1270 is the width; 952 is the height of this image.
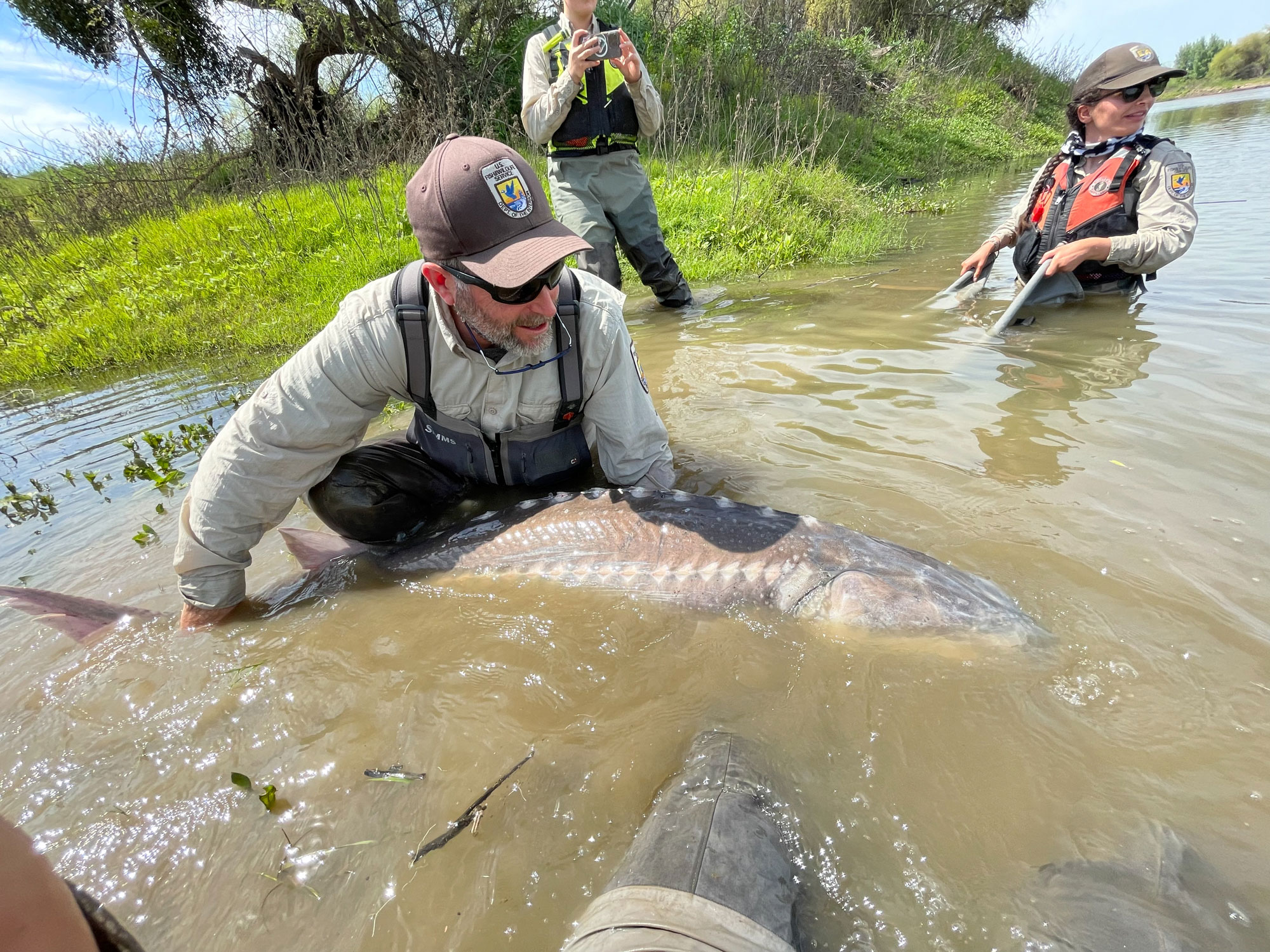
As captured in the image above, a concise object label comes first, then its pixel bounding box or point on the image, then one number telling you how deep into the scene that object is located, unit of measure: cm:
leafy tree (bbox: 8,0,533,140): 1092
